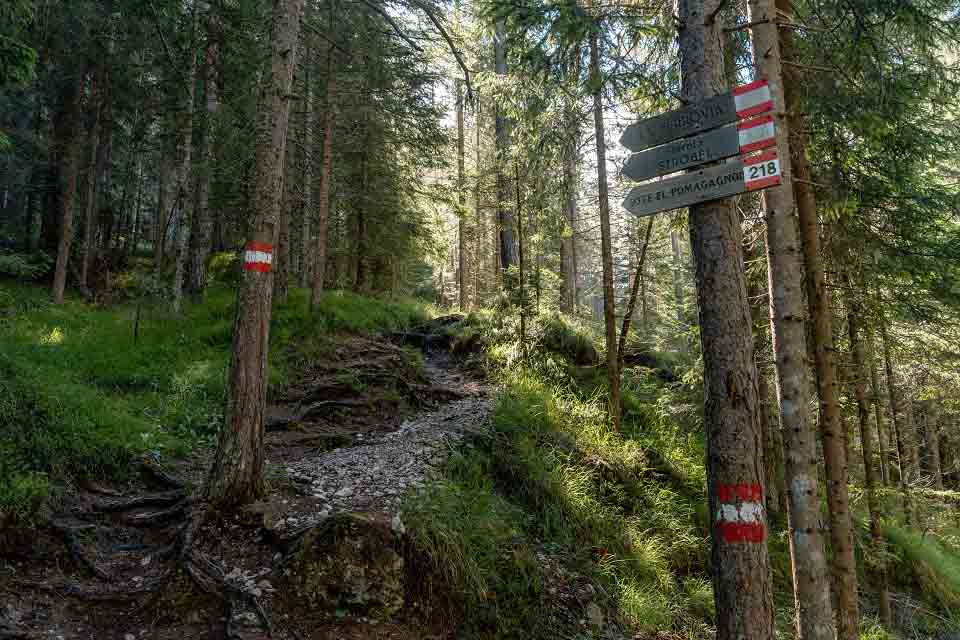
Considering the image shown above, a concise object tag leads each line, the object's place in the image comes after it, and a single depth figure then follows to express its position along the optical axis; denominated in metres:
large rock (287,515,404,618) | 4.24
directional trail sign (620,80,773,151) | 3.21
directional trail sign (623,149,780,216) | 3.16
